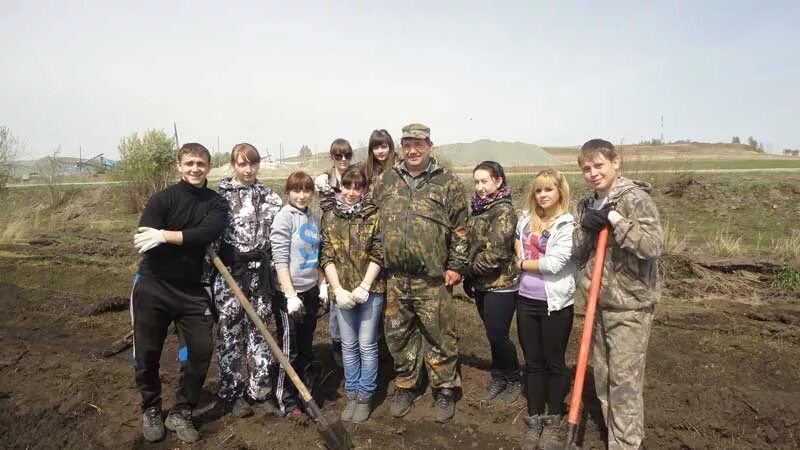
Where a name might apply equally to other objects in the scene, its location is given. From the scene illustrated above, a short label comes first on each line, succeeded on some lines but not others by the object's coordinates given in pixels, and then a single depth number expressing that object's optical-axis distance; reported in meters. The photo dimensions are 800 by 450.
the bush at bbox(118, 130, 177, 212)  20.03
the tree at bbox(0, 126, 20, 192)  19.14
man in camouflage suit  3.71
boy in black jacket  3.48
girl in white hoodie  3.48
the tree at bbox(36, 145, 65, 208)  23.53
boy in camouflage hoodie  3.11
